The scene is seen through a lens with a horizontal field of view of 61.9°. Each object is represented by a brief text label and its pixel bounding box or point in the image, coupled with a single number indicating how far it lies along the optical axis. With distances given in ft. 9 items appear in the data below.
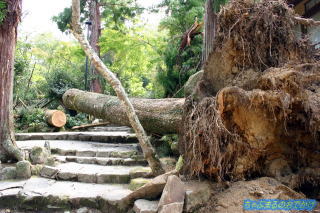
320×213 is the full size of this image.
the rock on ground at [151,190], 9.68
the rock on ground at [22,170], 14.60
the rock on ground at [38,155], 15.97
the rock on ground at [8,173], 14.49
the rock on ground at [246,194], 8.19
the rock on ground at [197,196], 8.54
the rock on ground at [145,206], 8.88
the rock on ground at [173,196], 8.19
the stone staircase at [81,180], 11.67
